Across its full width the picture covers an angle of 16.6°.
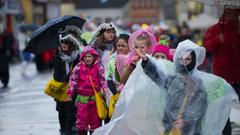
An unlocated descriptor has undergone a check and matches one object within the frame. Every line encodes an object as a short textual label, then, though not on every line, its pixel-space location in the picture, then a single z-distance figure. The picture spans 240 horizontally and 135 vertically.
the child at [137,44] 9.73
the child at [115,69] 10.30
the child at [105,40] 11.43
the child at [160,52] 9.35
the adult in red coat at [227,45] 11.95
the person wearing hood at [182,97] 8.70
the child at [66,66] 11.94
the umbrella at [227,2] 11.07
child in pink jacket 10.66
